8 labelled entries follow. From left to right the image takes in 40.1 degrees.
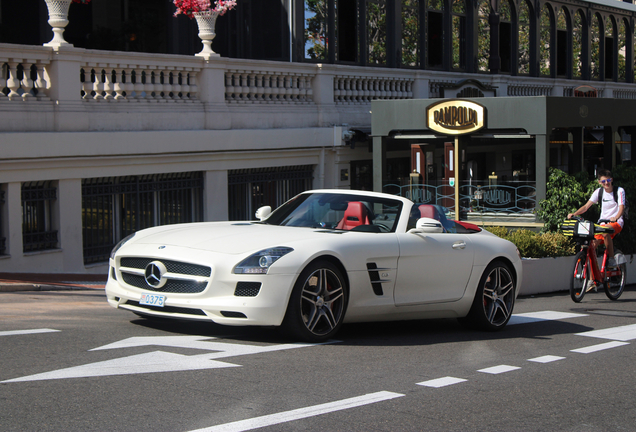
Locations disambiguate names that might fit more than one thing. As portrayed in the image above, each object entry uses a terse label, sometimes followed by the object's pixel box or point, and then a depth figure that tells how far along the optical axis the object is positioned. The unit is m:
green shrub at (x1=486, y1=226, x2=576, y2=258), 14.69
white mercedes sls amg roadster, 7.41
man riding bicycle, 13.65
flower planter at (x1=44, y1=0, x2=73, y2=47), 13.54
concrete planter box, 14.45
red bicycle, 12.96
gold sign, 17.36
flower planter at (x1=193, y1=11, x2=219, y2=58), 16.47
